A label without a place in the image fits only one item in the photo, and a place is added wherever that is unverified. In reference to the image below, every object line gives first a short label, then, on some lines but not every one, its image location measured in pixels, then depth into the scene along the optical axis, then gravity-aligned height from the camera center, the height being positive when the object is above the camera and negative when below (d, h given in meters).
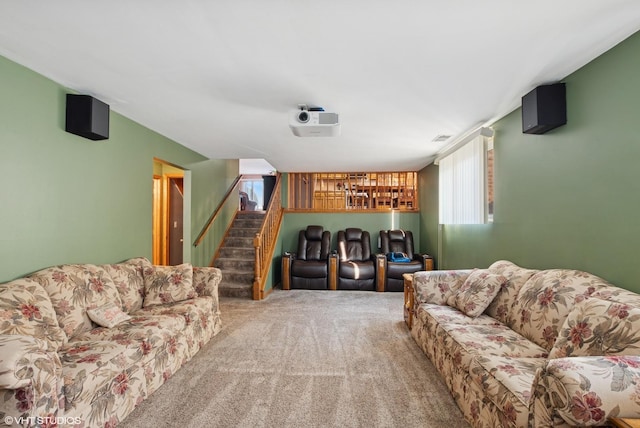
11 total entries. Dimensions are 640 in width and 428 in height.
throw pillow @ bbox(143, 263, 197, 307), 2.96 -0.65
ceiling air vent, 3.85 +1.11
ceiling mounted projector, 2.83 +0.97
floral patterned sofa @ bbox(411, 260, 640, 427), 1.04 -0.65
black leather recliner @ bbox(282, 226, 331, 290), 5.64 -0.97
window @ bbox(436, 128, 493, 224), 3.38 +0.52
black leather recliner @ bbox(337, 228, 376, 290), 5.59 -0.78
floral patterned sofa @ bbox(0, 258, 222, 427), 1.35 -0.80
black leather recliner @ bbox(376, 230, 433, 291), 5.42 -0.86
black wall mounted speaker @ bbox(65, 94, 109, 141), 2.55 +0.92
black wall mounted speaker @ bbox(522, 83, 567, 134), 2.31 +0.91
